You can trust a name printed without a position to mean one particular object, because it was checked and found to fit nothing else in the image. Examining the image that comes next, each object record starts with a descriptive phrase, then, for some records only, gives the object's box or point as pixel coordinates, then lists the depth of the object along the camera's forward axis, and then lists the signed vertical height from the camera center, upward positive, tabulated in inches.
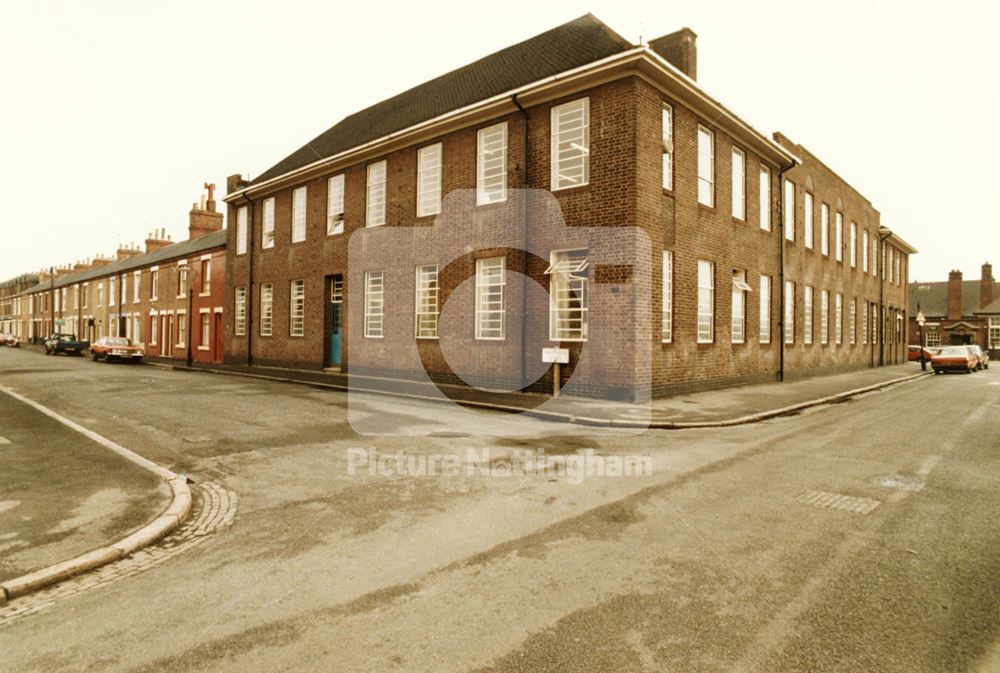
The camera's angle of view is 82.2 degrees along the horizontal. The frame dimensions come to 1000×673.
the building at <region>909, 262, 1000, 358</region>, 2490.2 +125.2
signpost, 548.4 -15.9
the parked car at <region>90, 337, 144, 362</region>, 1258.0 -30.4
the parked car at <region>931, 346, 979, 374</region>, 1222.9 -37.9
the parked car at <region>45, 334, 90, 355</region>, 1644.9 -29.0
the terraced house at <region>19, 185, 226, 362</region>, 1290.6 +124.2
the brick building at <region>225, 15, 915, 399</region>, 562.6 +131.0
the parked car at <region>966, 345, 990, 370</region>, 1384.1 -37.3
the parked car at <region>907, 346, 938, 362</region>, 1815.9 -37.2
